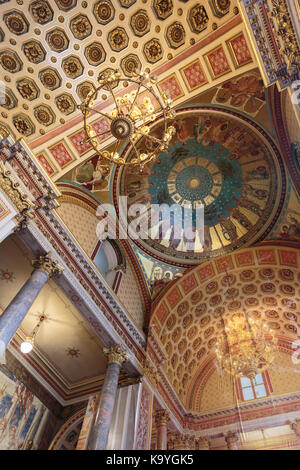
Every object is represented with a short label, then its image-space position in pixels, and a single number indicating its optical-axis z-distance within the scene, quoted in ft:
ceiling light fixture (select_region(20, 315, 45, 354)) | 26.85
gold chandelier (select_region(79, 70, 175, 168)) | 24.44
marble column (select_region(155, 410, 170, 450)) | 36.88
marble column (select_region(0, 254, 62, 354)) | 21.62
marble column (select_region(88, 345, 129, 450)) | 25.32
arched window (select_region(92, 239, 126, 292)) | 38.14
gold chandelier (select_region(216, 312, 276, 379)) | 37.52
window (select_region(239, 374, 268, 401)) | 46.66
